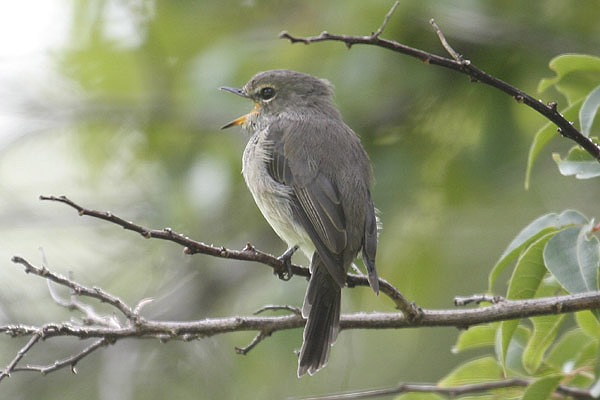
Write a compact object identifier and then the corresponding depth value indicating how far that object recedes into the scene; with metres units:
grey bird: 7.03
